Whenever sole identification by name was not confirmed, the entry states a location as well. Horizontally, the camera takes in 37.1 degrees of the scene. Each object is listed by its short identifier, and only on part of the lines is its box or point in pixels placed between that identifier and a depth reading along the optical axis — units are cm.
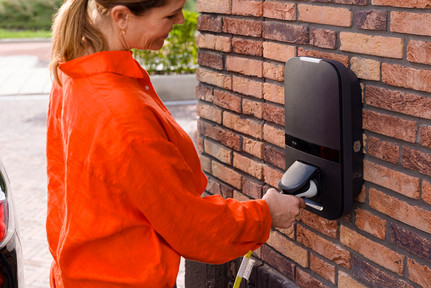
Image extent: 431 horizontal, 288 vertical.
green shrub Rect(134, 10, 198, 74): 1088
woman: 178
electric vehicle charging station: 207
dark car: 280
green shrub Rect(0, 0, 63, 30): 2498
